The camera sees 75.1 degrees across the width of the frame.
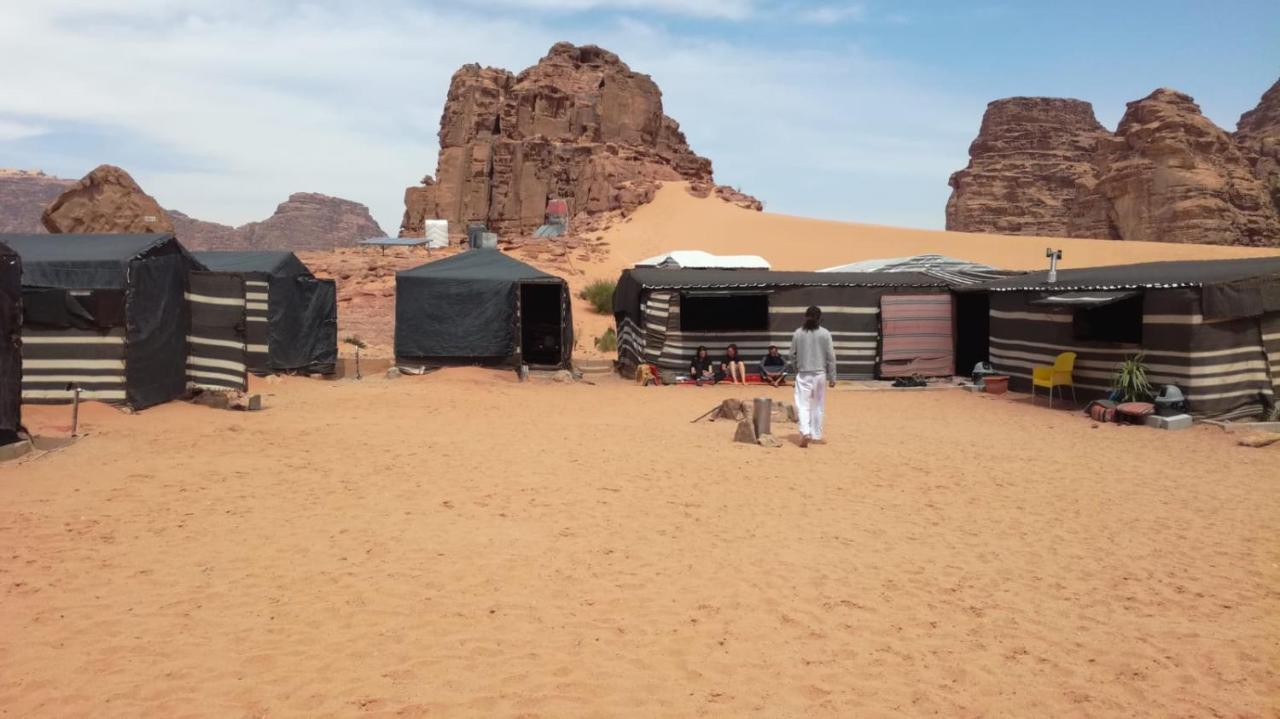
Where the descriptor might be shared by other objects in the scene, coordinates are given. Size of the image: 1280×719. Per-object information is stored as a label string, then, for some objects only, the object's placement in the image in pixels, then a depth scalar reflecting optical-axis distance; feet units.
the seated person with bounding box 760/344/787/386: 55.11
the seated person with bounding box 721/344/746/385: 55.26
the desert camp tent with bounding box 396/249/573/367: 55.67
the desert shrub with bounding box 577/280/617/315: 91.15
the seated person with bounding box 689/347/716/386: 55.11
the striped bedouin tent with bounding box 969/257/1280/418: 37.76
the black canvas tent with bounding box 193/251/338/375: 49.47
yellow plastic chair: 44.27
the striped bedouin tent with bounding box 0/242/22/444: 25.82
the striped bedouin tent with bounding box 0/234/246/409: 33.65
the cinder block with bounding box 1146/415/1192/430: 36.94
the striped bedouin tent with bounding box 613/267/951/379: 55.67
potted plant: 39.86
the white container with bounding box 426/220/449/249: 121.74
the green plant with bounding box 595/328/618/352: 76.23
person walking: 32.14
